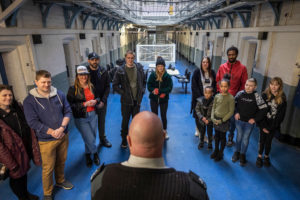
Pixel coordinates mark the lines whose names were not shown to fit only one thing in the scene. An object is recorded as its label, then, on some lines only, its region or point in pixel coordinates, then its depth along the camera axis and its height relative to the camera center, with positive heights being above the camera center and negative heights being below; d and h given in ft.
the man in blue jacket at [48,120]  6.73 -2.96
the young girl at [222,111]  9.12 -3.52
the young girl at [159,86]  10.85 -2.67
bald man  2.54 -1.95
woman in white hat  8.56 -2.84
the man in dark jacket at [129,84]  10.28 -2.35
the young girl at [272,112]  8.70 -3.41
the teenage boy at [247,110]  8.93 -3.41
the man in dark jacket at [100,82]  9.55 -2.13
